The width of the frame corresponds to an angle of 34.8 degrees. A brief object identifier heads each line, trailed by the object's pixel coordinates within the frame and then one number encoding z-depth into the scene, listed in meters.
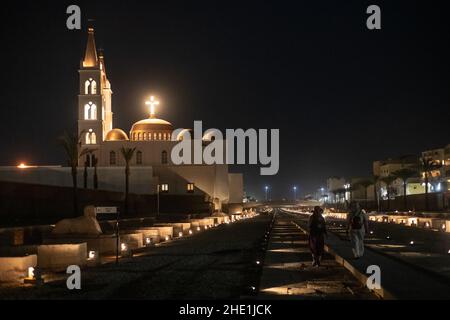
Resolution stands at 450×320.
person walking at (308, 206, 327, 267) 18.92
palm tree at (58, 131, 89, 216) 57.06
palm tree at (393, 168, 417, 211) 103.70
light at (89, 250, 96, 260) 20.63
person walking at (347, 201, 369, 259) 19.61
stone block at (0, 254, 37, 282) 16.36
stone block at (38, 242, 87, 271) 19.39
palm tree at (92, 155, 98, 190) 73.50
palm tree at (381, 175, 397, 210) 115.50
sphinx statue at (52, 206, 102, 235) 23.64
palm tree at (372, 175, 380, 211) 126.49
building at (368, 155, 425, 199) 136.12
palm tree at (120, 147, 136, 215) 65.19
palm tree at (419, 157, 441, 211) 80.62
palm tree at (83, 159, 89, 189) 70.32
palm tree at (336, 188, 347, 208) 173.73
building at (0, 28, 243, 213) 102.12
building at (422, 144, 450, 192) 118.81
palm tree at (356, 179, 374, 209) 144.12
